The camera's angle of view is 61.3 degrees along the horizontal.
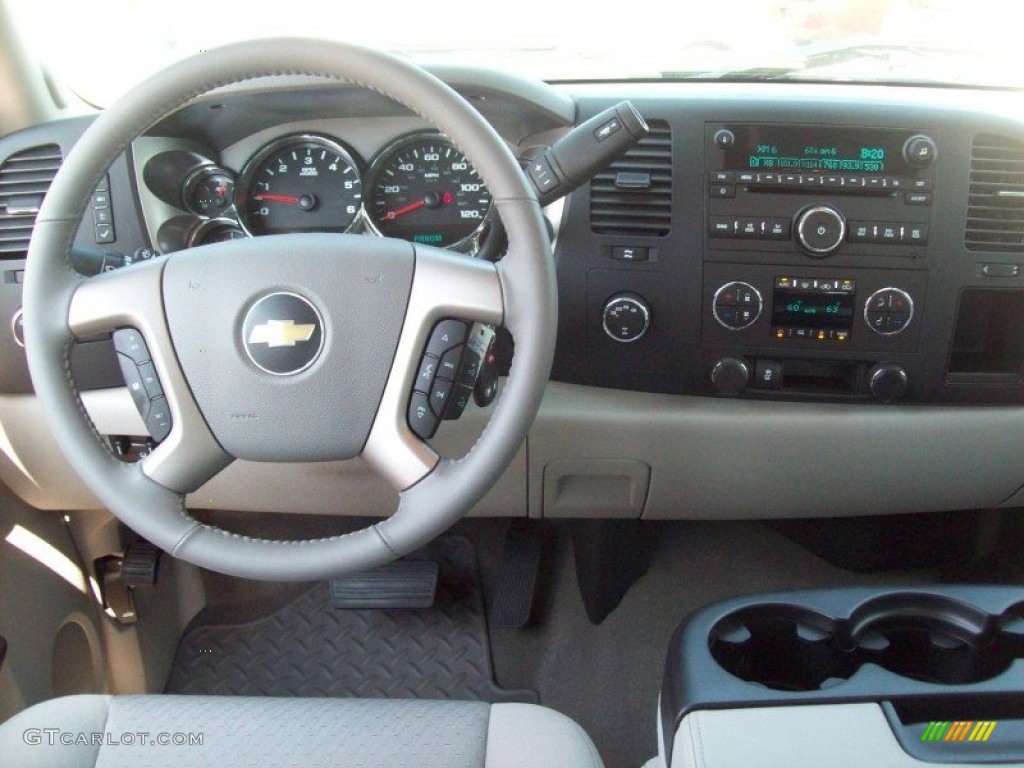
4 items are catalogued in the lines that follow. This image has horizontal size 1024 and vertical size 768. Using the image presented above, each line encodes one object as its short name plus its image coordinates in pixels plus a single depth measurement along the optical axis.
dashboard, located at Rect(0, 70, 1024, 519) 1.40
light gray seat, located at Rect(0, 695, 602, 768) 1.12
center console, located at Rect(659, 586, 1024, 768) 0.98
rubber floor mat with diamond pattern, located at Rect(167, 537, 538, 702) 1.97
